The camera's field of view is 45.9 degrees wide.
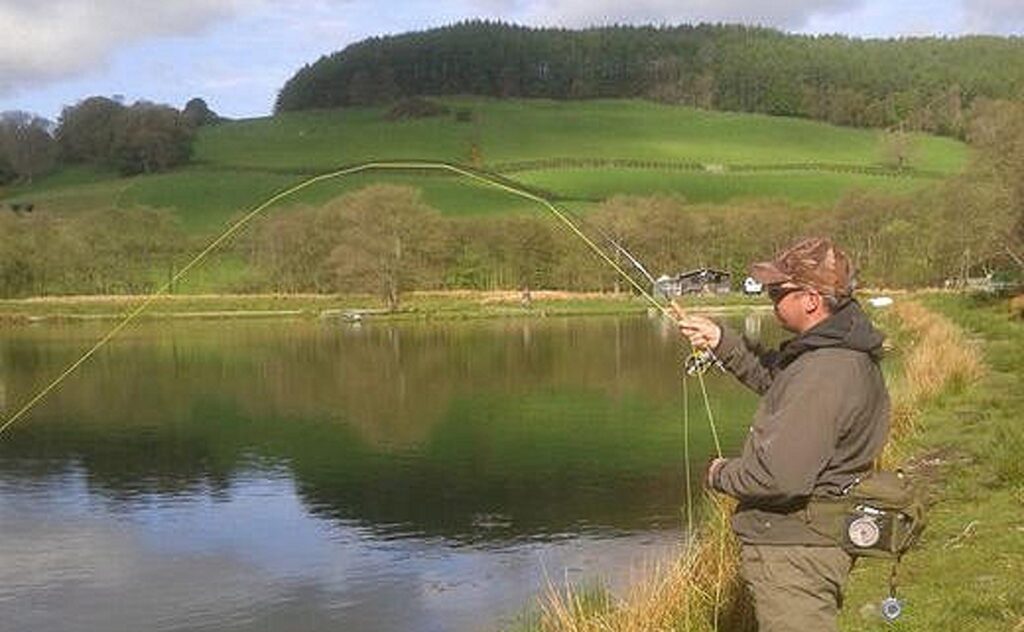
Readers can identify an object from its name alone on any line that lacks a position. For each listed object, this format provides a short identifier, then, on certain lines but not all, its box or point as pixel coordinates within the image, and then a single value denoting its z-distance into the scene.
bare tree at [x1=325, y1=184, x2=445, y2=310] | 57.38
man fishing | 3.45
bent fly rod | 5.65
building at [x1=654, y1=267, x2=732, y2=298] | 54.84
